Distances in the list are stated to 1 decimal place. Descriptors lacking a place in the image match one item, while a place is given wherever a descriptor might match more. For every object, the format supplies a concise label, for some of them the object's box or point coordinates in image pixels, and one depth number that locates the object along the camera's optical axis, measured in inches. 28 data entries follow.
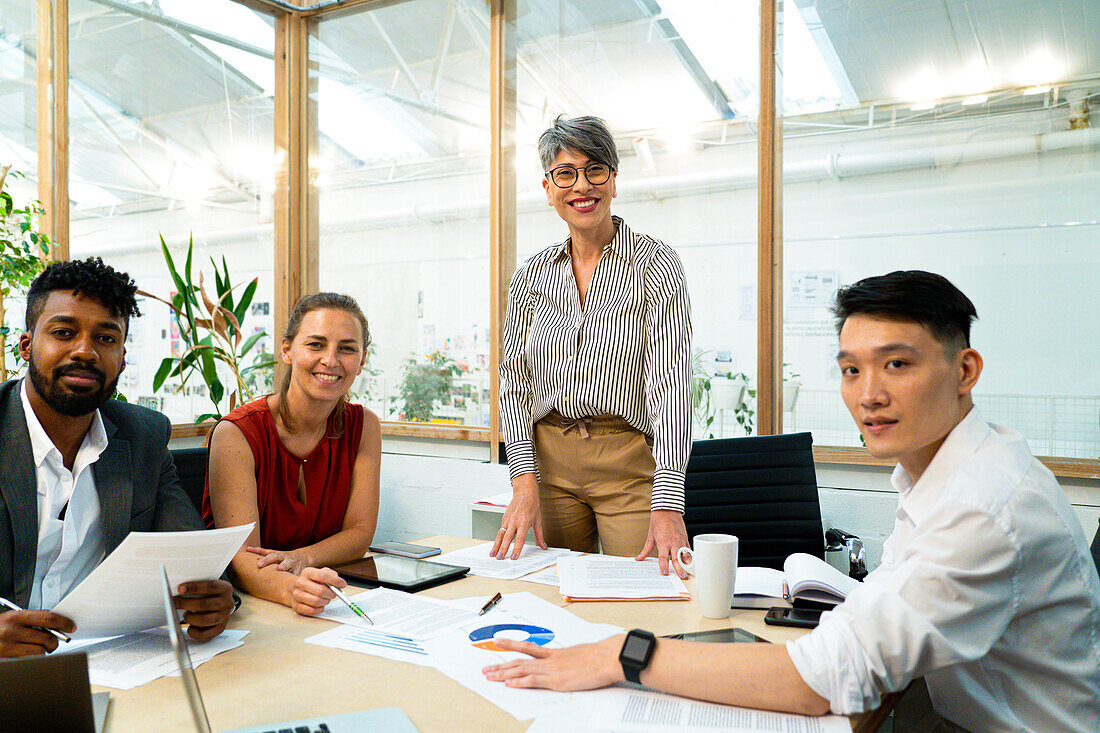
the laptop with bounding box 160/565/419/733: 36.9
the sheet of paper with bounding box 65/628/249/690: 43.6
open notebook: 57.3
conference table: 38.5
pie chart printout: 48.8
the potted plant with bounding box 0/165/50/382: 122.2
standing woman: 80.2
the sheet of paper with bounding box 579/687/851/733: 37.6
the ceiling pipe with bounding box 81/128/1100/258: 124.4
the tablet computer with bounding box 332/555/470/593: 63.2
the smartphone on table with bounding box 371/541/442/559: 75.5
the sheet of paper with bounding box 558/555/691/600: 59.6
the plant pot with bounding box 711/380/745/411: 142.5
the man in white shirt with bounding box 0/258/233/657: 62.0
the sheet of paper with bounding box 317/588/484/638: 52.2
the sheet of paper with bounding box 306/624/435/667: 47.0
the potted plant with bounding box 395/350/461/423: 172.1
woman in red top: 72.2
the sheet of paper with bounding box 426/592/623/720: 40.7
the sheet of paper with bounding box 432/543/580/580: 67.8
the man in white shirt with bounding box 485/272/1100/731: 39.5
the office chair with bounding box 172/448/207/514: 82.3
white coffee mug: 54.9
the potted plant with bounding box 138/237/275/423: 161.6
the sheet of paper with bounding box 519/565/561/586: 64.2
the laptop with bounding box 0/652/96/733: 31.3
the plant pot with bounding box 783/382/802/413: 138.3
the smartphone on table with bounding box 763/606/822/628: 53.9
